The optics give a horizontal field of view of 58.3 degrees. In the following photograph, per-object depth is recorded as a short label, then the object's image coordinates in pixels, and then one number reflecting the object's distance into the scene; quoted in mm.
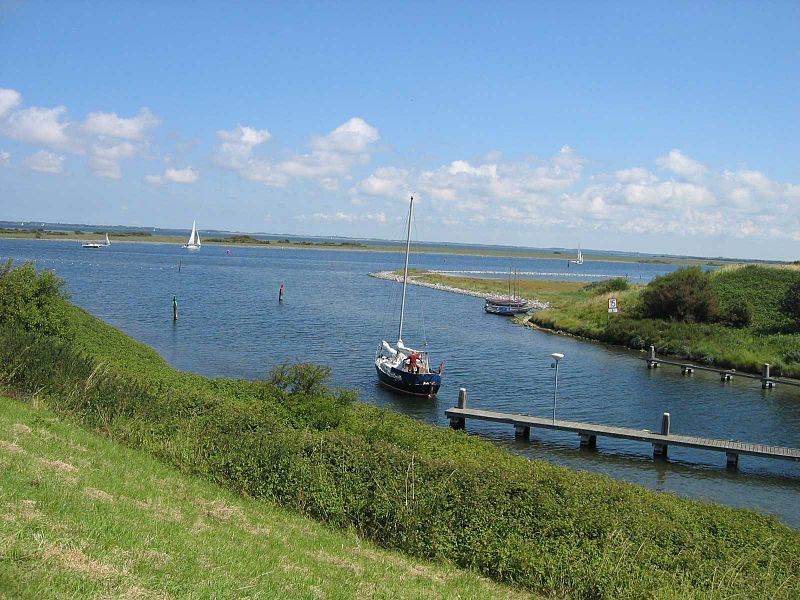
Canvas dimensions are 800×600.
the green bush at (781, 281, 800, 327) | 56447
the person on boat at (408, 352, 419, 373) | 37969
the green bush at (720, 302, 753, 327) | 59188
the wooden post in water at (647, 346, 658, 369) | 49906
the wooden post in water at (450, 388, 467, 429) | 31500
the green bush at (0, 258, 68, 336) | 26922
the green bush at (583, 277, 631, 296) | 81250
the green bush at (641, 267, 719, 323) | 60906
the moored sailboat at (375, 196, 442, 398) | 37344
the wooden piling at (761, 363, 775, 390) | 43562
